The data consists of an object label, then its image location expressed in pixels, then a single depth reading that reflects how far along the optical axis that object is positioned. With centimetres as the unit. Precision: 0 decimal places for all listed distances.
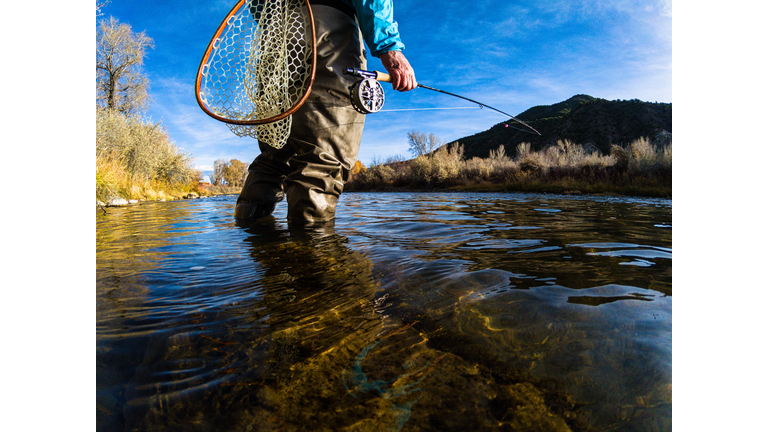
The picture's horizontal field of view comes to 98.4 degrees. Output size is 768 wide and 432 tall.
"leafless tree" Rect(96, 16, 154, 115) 2356
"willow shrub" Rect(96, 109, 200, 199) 1126
